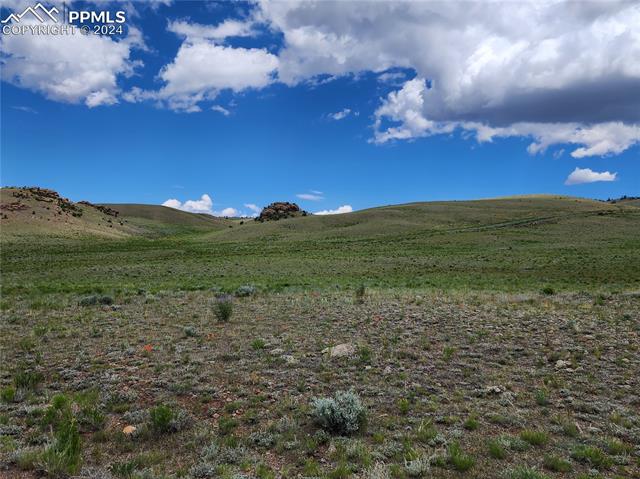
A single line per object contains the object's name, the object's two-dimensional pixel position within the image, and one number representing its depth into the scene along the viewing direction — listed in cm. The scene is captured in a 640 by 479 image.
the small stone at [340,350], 1165
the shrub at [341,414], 757
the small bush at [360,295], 2069
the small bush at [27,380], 955
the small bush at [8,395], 883
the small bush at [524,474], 602
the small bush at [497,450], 674
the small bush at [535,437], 715
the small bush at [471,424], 764
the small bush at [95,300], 1956
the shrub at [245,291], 2327
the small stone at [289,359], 1106
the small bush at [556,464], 637
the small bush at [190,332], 1390
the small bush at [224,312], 1598
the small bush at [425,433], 728
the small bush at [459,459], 639
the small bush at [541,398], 866
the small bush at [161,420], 758
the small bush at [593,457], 650
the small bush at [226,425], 762
